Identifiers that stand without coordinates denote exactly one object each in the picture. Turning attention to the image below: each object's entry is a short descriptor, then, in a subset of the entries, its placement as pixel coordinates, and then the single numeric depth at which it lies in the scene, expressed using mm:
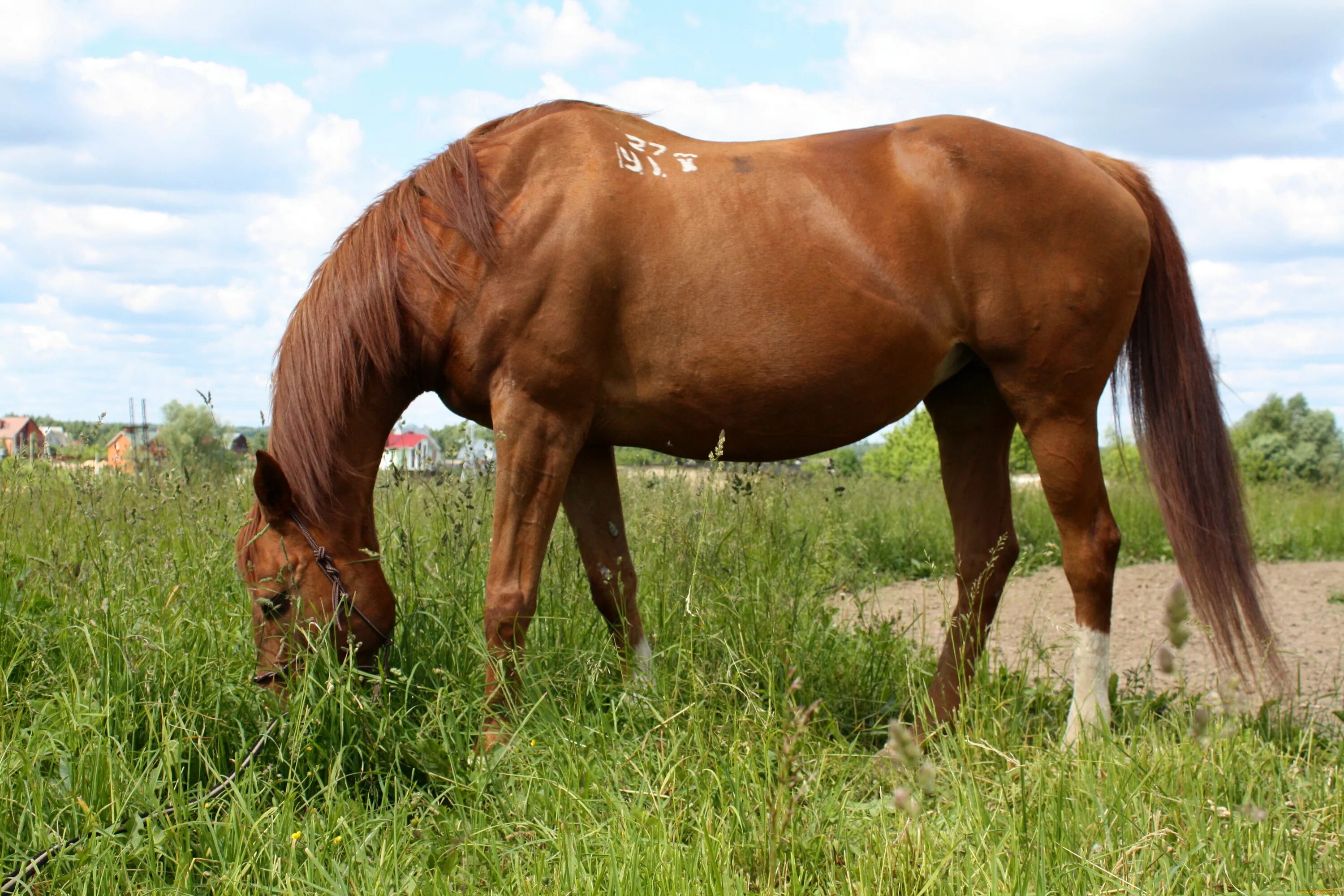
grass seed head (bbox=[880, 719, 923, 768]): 1511
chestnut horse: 3051
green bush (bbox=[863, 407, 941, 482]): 15172
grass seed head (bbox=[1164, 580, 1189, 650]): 1790
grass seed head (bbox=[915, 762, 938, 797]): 1544
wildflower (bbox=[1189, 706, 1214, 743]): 2125
